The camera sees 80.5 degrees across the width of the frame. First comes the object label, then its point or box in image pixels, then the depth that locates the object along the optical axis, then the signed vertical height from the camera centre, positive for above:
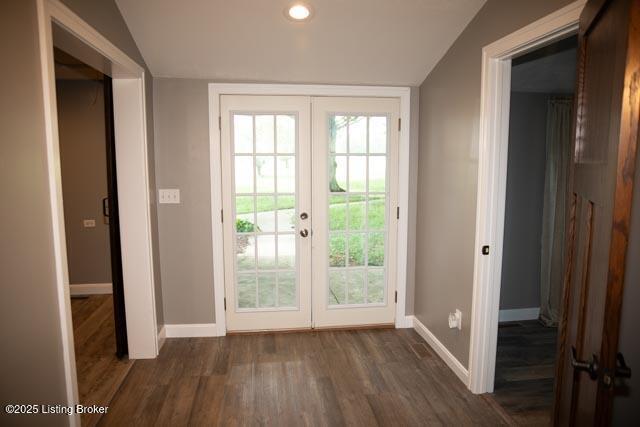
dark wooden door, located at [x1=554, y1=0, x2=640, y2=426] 0.83 -0.09
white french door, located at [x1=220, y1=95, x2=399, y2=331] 3.14 -0.31
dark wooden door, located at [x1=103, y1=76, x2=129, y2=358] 2.62 -0.39
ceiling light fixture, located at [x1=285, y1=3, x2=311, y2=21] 2.29 +1.00
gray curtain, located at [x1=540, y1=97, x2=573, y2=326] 3.42 -0.15
